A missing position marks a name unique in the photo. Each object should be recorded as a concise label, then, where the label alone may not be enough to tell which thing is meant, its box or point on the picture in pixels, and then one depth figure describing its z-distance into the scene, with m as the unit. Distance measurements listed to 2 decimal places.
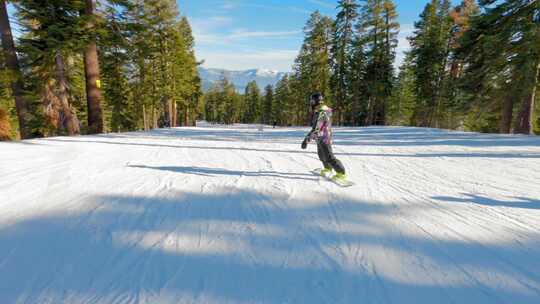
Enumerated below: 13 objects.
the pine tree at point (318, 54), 36.34
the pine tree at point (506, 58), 13.39
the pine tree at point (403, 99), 41.00
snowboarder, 5.48
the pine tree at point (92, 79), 12.94
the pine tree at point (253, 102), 76.25
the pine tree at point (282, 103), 60.31
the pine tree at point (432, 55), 29.22
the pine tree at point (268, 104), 69.94
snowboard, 5.41
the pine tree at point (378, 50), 28.81
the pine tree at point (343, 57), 31.17
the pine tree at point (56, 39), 11.91
